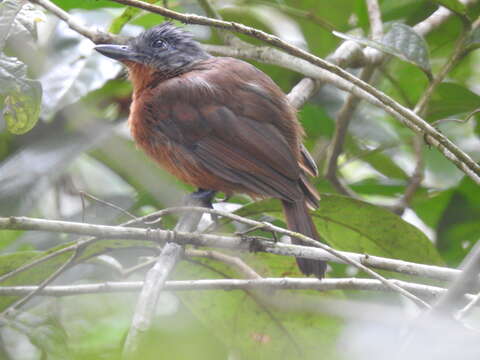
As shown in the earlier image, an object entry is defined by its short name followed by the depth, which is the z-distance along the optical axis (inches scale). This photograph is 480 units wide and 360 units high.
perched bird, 249.9
